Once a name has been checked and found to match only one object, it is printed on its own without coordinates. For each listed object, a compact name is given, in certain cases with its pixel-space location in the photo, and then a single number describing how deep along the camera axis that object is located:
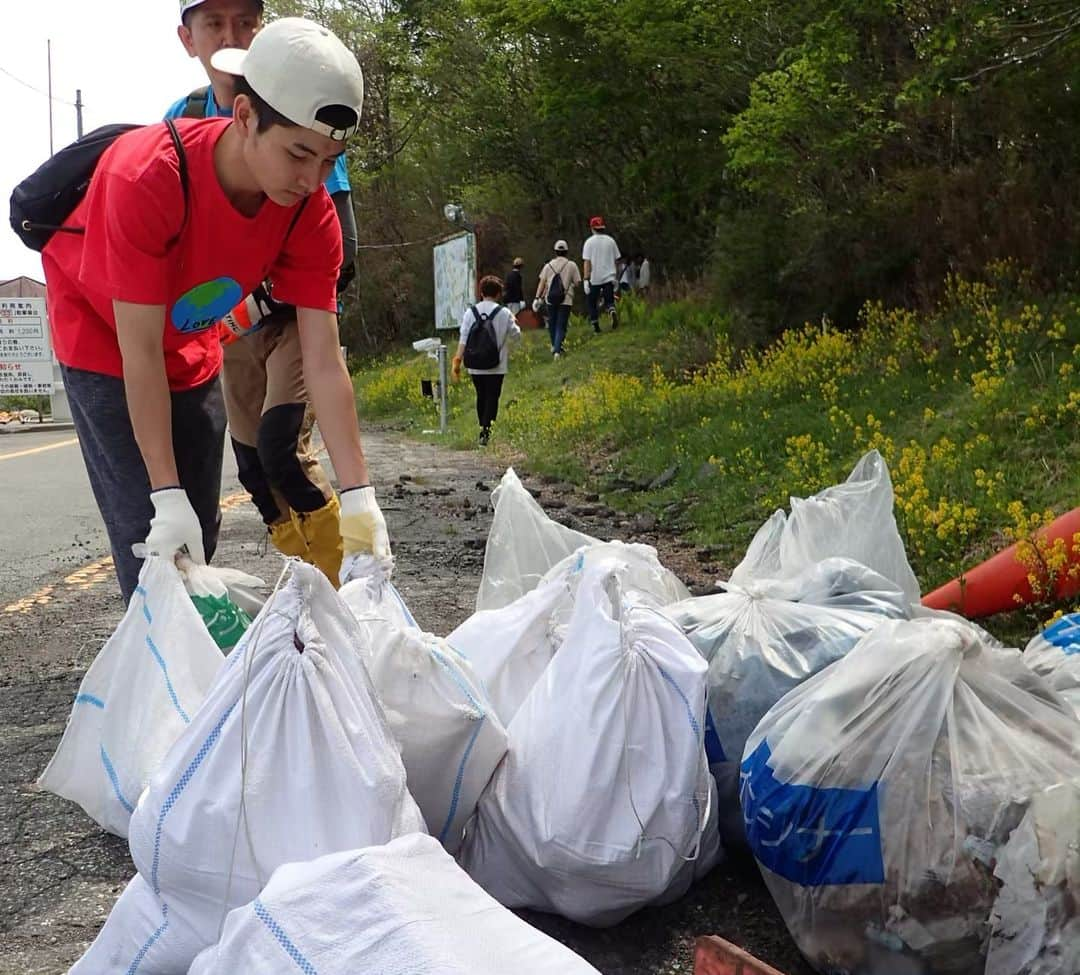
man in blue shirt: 3.42
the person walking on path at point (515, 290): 22.05
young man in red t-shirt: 2.35
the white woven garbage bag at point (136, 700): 2.24
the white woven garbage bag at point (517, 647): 2.47
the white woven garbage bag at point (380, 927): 1.25
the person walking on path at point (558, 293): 17.38
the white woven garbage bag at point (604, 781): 2.05
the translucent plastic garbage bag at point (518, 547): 3.20
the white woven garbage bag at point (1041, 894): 1.72
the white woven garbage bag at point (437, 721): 2.13
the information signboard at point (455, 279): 14.98
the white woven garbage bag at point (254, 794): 1.74
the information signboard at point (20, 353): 19.53
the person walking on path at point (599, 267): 17.86
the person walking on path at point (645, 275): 20.91
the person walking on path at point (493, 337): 12.13
